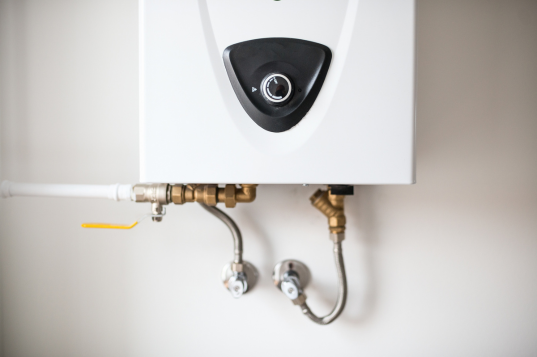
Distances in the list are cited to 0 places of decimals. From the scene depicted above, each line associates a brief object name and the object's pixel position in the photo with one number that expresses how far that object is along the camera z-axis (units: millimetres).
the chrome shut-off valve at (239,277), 603
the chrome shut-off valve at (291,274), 617
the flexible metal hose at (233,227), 606
